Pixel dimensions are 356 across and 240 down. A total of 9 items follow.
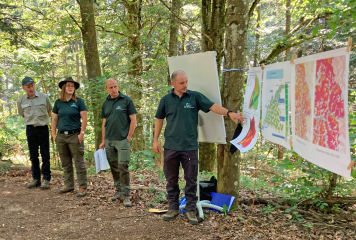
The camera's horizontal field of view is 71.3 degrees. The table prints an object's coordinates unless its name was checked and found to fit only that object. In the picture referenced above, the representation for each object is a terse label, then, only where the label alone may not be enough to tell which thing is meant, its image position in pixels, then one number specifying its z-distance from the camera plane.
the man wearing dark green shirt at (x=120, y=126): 4.31
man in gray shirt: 4.96
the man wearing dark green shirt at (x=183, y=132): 3.59
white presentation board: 3.68
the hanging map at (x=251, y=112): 3.04
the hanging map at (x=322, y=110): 1.69
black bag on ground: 4.18
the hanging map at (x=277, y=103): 2.51
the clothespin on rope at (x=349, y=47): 1.61
